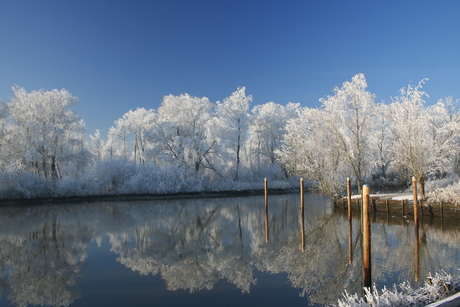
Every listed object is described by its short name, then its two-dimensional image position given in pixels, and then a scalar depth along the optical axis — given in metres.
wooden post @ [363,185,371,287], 7.52
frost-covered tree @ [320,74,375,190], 23.08
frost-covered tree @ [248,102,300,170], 48.59
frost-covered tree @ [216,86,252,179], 44.62
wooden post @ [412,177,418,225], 14.27
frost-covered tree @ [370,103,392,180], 23.50
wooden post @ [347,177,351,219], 17.27
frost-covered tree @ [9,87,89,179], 35.06
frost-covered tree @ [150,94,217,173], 40.97
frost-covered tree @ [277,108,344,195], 24.02
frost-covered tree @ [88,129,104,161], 69.88
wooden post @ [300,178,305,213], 18.02
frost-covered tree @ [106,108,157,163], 54.00
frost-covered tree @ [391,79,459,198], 20.91
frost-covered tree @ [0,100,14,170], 34.19
